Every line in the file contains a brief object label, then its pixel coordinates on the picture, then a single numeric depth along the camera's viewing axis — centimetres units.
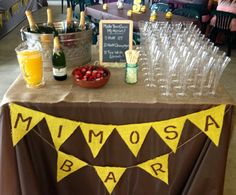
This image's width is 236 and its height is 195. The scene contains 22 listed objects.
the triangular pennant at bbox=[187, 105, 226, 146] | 124
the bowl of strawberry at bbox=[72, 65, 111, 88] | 130
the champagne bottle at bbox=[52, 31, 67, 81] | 135
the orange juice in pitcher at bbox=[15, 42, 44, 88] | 128
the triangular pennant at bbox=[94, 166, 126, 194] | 139
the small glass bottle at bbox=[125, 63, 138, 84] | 134
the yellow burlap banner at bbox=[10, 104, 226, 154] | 124
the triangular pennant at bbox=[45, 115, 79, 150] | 125
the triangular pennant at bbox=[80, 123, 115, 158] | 127
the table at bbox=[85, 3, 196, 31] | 353
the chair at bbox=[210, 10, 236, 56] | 418
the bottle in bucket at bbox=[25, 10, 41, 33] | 145
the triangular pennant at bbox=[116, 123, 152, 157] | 127
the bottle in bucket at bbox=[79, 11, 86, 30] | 154
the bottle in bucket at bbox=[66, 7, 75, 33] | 153
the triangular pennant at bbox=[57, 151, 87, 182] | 135
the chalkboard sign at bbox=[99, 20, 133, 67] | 145
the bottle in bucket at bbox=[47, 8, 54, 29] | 153
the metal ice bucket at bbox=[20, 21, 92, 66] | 139
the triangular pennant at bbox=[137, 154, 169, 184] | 137
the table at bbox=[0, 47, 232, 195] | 123
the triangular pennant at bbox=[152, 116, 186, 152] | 126
